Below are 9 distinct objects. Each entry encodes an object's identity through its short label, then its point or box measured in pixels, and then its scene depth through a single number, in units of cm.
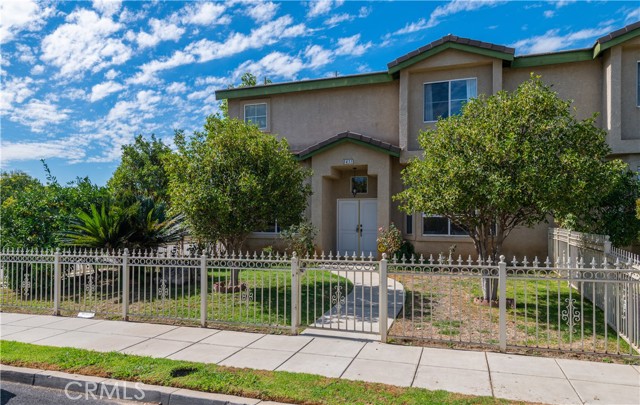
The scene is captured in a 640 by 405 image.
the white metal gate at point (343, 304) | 697
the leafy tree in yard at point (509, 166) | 768
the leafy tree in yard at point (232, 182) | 913
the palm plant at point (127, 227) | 1041
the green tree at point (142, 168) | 2191
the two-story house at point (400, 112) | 1305
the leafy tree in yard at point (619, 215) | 1013
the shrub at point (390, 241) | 1396
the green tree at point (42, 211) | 1066
